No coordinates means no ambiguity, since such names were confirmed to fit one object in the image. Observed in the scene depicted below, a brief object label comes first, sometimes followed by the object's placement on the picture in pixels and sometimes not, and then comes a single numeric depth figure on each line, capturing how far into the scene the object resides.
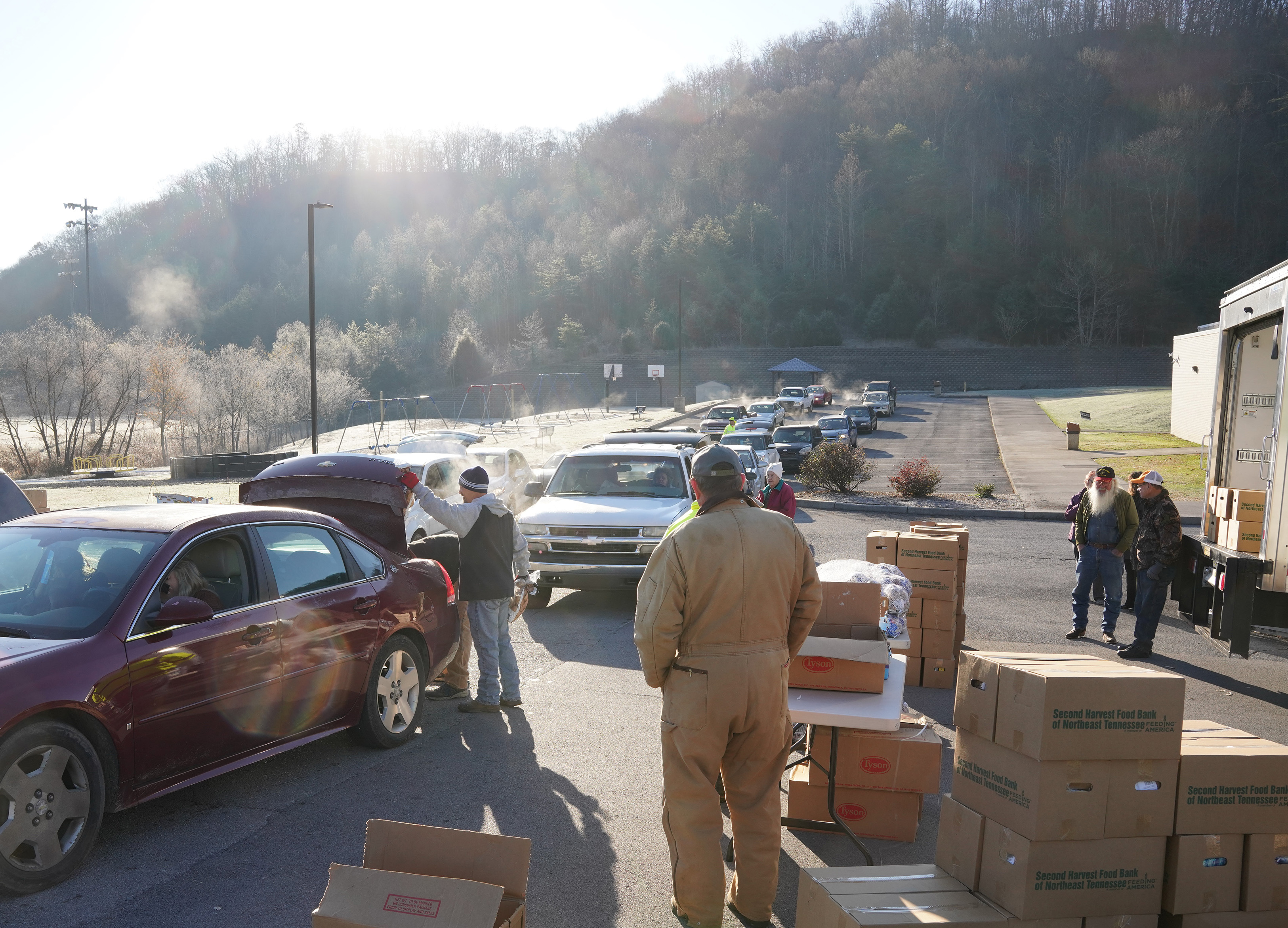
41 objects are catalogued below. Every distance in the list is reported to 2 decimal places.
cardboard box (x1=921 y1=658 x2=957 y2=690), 7.53
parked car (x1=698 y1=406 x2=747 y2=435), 38.97
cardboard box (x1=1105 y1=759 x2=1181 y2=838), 3.20
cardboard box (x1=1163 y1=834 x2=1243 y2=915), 3.21
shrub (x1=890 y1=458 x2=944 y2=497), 21.47
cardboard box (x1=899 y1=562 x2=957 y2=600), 7.48
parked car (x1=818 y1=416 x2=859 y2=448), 36.44
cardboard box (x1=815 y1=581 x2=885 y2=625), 5.02
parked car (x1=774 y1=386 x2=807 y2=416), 55.50
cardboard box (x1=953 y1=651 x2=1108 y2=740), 3.48
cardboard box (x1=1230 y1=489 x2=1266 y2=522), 7.03
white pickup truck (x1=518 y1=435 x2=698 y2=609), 10.12
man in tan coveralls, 3.54
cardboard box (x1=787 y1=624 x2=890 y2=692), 4.64
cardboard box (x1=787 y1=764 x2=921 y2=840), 4.74
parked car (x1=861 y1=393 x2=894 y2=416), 52.66
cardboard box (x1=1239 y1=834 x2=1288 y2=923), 3.27
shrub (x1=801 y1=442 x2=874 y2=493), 22.22
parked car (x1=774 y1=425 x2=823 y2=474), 30.52
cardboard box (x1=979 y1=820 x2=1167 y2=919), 3.11
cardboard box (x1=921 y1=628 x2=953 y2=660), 7.50
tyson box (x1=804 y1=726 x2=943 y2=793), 4.65
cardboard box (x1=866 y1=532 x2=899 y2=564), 7.74
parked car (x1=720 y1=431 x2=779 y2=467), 24.59
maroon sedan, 3.89
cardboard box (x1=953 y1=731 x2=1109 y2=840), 3.14
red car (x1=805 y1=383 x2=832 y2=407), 59.34
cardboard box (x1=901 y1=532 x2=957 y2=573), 7.51
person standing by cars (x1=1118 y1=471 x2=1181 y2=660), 8.11
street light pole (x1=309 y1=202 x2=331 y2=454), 25.77
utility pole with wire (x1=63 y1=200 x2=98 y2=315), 58.72
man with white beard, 8.96
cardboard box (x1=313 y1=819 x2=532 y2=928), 2.40
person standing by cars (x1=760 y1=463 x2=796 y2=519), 11.51
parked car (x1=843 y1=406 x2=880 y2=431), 43.31
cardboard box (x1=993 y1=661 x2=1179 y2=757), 3.19
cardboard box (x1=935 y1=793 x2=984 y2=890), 3.34
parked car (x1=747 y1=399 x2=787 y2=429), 44.62
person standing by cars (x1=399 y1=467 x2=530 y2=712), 6.48
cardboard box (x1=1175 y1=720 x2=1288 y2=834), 3.24
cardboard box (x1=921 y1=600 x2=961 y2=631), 7.50
